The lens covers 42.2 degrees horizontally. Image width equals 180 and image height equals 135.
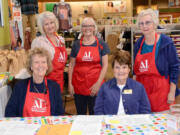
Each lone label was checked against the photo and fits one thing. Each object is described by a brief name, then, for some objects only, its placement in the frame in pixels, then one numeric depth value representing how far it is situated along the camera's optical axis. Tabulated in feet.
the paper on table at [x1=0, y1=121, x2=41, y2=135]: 4.96
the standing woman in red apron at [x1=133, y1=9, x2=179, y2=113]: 7.39
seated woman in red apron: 6.69
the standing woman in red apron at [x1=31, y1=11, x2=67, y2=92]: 8.76
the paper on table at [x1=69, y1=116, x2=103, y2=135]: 4.89
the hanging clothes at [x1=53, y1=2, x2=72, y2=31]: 14.41
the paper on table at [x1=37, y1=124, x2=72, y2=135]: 4.89
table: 4.88
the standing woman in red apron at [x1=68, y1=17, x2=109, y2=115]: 8.98
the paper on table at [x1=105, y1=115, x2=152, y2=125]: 5.35
